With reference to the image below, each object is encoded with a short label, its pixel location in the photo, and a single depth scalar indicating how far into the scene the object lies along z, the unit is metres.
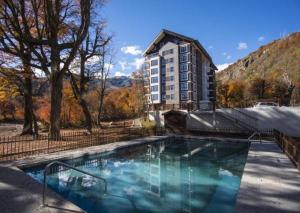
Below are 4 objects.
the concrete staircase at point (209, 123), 19.98
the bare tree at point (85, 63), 17.63
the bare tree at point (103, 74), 22.80
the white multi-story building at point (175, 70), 37.63
